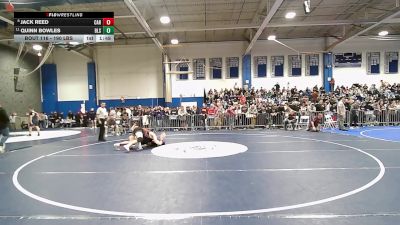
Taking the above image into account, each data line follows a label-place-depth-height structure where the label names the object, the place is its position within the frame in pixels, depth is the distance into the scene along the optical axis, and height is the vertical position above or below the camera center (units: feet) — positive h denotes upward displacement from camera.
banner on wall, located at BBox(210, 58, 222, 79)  87.66 +11.08
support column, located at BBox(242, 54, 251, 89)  85.46 +10.09
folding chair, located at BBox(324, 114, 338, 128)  54.60 -3.53
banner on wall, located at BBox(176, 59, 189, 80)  87.10 +10.95
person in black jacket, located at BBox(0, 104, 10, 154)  32.71 -2.19
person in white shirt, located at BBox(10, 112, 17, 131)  71.73 -2.89
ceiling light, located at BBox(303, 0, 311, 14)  39.98 +13.40
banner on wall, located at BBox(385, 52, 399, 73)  83.61 +11.47
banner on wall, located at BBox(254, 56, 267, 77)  86.69 +11.38
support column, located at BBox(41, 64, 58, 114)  88.99 +6.02
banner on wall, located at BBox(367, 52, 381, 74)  84.07 +11.62
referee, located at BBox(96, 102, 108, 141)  41.85 -1.62
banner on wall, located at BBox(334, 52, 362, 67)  84.23 +12.66
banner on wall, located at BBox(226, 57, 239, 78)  87.51 +11.31
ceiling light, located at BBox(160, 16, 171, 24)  55.57 +16.74
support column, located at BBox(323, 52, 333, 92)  83.51 +9.80
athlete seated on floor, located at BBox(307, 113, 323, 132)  49.48 -3.60
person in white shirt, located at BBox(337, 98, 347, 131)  50.60 -1.76
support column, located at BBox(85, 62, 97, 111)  87.81 +7.67
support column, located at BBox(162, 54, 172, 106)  83.97 +6.33
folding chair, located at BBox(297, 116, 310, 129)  54.07 -3.29
